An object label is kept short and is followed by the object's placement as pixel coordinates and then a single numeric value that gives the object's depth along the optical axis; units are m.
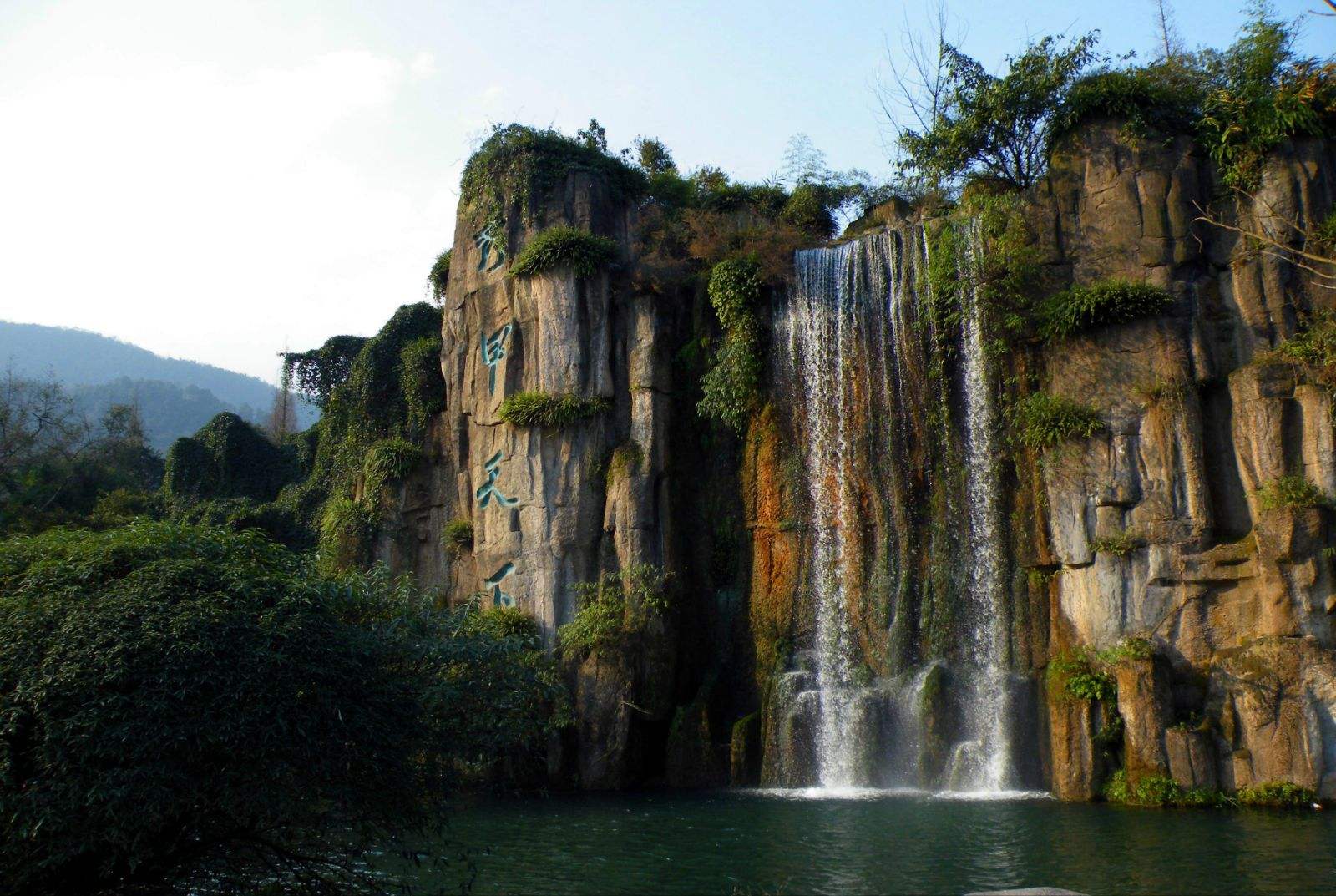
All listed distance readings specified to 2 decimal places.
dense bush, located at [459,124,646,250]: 22.67
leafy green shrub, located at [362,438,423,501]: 24.03
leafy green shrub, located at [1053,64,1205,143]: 17.94
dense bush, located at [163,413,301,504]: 32.12
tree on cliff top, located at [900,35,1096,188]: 19.38
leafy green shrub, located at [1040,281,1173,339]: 16.64
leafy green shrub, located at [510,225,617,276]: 21.08
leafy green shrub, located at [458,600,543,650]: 18.31
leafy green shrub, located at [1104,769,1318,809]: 13.27
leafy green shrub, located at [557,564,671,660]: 18.38
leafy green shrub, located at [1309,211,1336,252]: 15.80
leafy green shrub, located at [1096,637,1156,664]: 14.54
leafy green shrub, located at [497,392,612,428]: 20.22
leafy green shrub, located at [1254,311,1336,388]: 15.02
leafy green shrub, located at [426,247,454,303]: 27.31
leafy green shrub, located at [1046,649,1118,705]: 14.81
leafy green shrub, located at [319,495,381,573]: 23.72
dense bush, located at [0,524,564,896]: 6.76
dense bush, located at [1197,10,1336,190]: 16.66
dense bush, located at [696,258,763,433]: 19.91
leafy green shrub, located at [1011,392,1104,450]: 16.56
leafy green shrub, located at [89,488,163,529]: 27.41
